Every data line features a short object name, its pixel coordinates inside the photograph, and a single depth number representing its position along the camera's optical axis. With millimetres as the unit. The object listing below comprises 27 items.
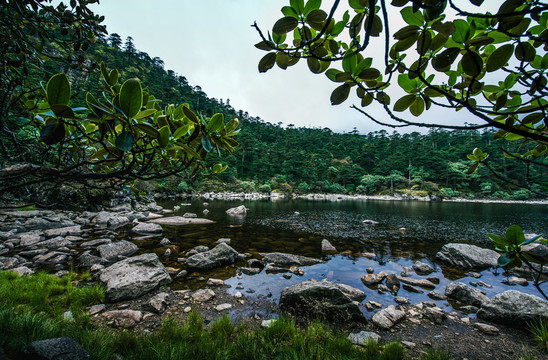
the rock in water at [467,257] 6297
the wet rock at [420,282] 5001
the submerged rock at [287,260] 6161
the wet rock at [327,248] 7695
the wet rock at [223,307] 3765
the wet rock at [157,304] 3555
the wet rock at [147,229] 9023
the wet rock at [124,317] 3082
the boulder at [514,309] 3424
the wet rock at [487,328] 3327
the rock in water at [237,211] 15741
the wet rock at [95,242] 6847
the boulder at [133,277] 3852
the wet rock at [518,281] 5240
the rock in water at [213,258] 5535
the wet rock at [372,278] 5078
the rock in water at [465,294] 4180
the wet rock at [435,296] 4463
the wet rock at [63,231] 7514
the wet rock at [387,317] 3423
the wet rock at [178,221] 11172
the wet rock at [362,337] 2877
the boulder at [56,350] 1616
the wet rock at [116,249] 5946
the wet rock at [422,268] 5909
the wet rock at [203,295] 4039
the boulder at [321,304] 3568
